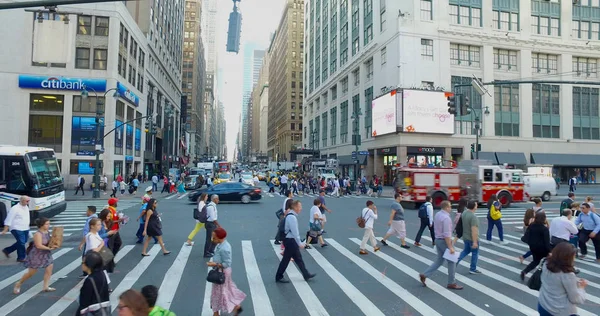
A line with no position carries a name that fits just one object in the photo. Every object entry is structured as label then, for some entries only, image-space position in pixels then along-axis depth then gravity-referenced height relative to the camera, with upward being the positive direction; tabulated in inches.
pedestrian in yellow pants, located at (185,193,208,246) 419.3 -45.0
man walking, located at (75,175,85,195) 1128.8 -54.5
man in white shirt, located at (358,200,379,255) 412.5 -62.9
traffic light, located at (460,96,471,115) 568.3 +102.5
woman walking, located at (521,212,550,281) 289.3 -53.8
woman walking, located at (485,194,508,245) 454.0 -53.8
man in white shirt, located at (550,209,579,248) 315.9 -50.1
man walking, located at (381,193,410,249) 440.5 -65.8
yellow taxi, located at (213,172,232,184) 1457.9 -43.0
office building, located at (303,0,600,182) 1593.3 +467.1
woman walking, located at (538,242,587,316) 160.6 -50.4
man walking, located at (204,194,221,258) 388.5 -61.5
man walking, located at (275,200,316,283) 297.3 -62.8
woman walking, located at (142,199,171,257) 395.2 -64.7
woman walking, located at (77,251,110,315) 162.7 -55.7
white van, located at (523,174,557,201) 1083.3 -43.8
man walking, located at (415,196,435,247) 448.5 -57.2
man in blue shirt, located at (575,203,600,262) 374.9 -55.7
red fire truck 850.8 -28.5
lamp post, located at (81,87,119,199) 1013.8 +20.7
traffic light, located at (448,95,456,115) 576.4 +105.3
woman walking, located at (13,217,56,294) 263.1 -65.1
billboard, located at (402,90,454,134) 1524.4 +244.4
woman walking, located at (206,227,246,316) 219.3 -74.2
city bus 549.7 -25.2
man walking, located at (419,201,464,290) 283.7 -56.6
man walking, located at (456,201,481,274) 309.3 -53.1
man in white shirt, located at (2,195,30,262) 343.6 -56.8
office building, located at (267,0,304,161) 4424.2 +1149.5
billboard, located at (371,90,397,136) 1560.0 +252.8
